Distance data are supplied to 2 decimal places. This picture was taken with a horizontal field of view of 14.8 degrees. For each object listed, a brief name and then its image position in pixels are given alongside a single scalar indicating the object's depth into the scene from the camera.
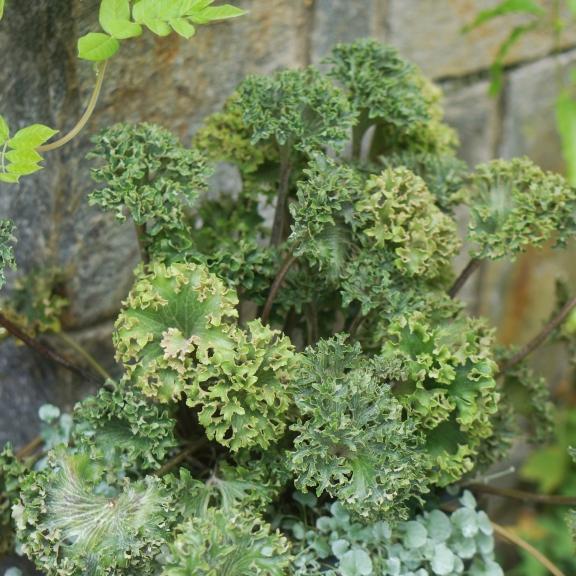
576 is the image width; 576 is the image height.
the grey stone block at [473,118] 2.45
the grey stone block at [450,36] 2.36
